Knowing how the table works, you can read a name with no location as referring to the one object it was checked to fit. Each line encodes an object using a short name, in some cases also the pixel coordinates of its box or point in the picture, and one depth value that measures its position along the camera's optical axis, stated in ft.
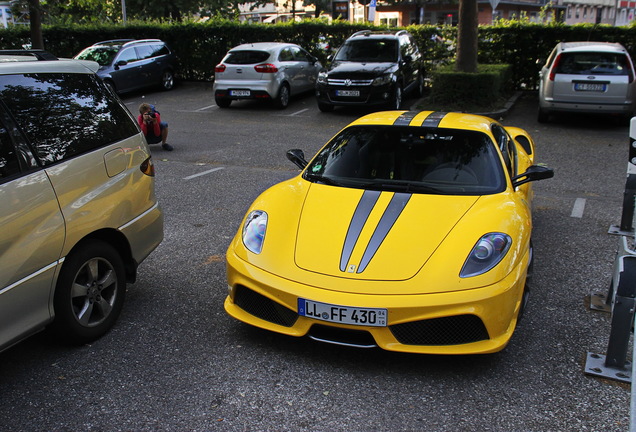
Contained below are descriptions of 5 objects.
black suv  45.06
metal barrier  11.41
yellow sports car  11.80
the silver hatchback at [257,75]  49.39
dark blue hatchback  57.52
